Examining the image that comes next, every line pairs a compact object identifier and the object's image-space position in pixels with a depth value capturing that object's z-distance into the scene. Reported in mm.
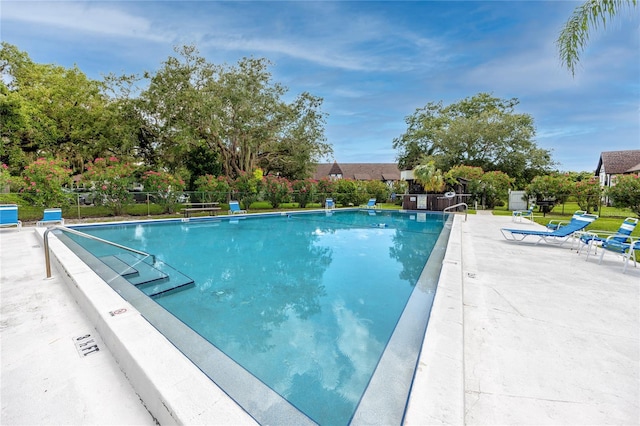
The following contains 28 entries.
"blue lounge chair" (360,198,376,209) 22422
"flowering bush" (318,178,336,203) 22431
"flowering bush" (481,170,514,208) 21719
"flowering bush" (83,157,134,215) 13156
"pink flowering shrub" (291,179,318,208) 20988
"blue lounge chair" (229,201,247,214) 16139
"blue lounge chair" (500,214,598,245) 6595
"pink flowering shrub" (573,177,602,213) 15221
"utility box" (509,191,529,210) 20531
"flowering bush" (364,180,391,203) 25156
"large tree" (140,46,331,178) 18719
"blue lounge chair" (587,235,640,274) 4773
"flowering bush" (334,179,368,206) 23500
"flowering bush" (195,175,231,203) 16766
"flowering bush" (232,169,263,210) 18188
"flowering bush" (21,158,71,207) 11336
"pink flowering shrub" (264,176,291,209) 19250
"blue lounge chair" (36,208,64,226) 10477
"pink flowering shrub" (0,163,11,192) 10386
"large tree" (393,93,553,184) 29172
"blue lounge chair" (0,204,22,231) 9453
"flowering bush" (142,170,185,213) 14711
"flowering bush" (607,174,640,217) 11727
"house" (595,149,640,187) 32188
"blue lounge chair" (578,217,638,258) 5561
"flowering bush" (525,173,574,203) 16309
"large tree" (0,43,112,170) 17969
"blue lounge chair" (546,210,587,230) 10178
